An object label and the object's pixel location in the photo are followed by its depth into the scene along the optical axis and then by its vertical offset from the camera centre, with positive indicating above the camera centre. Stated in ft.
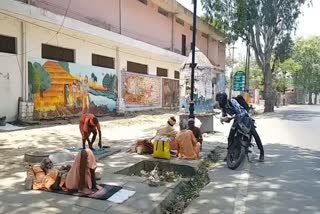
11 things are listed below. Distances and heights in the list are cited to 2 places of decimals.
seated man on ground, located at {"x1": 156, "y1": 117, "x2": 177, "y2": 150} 17.18 -2.31
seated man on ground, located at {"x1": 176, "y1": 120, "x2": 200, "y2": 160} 16.29 -3.08
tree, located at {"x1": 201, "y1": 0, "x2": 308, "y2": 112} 51.65 +17.53
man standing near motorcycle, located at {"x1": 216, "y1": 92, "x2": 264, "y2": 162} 16.26 -0.69
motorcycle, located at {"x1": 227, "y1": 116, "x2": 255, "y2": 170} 15.82 -3.05
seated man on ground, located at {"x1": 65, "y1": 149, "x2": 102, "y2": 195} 10.61 -3.28
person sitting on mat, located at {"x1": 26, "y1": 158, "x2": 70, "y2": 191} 11.01 -3.60
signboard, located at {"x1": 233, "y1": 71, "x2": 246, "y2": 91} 52.30 +4.21
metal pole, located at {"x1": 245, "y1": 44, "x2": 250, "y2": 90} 59.95 +10.76
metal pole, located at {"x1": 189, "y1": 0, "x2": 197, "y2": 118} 20.89 +3.03
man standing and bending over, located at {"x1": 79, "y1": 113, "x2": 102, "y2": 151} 16.11 -1.78
